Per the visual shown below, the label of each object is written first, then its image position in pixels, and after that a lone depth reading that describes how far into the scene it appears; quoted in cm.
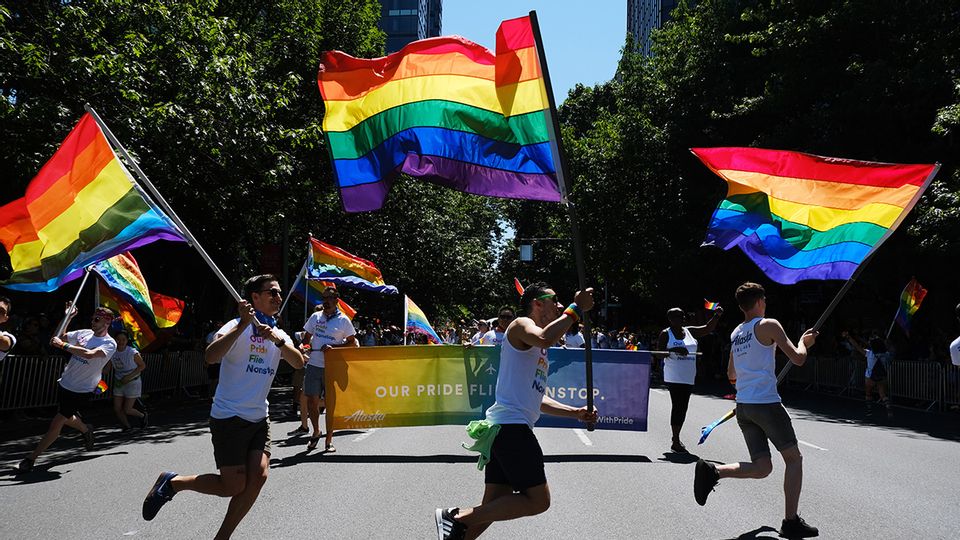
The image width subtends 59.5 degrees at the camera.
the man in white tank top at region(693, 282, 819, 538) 614
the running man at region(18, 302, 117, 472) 928
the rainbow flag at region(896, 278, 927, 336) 1683
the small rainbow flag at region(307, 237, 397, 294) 1554
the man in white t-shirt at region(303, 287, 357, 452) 1106
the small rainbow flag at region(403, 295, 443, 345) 1831
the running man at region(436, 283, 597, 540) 476
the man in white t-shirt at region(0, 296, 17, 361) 751
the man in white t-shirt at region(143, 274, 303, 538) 533
